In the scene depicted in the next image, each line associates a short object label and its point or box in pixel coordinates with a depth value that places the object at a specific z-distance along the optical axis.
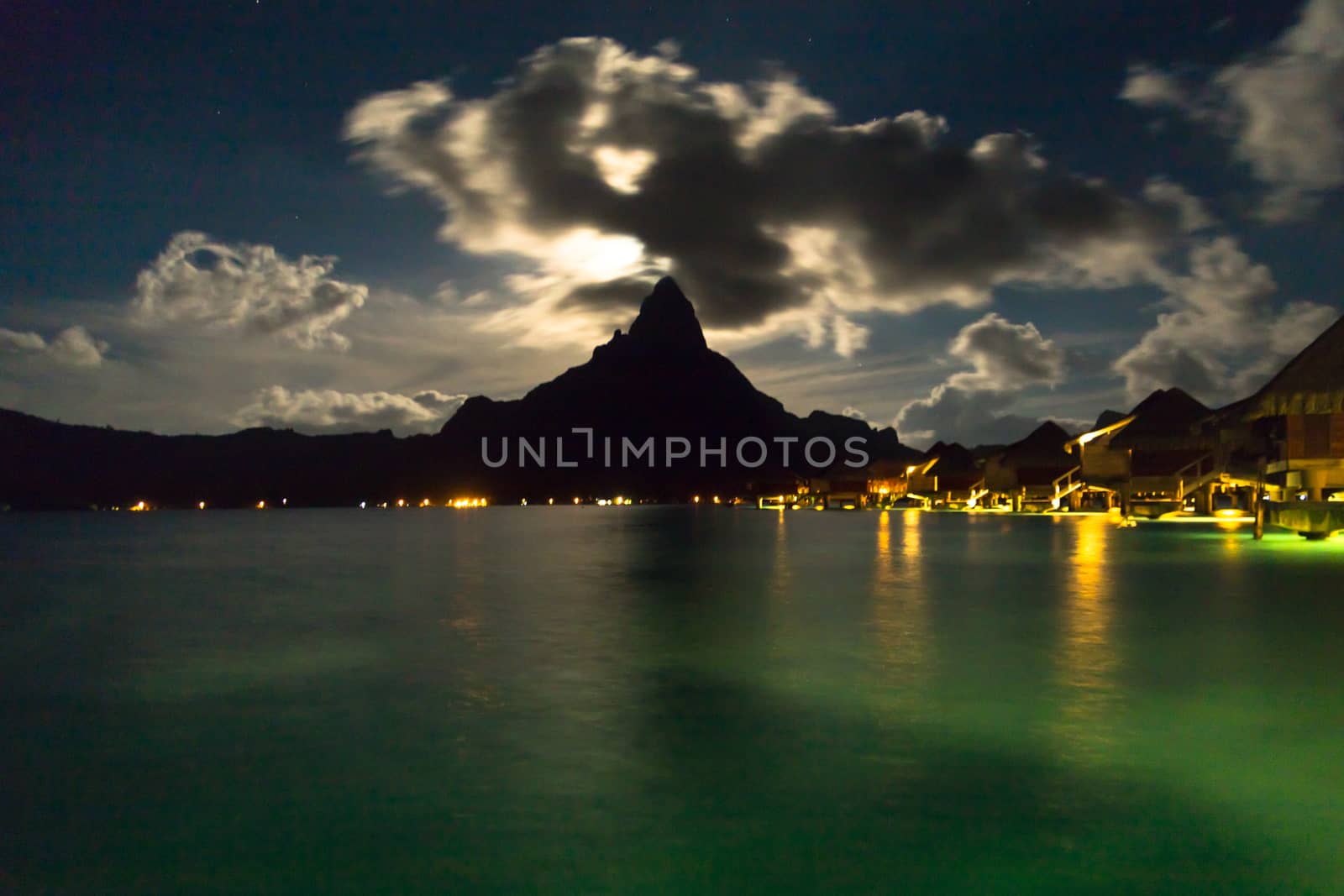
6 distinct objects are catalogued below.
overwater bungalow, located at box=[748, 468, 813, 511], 178.00
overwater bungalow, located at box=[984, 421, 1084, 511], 94.62
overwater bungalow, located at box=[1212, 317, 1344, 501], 33.59
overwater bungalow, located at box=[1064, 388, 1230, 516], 60.50
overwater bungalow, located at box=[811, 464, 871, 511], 134.25
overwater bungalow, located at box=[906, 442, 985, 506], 123.19
